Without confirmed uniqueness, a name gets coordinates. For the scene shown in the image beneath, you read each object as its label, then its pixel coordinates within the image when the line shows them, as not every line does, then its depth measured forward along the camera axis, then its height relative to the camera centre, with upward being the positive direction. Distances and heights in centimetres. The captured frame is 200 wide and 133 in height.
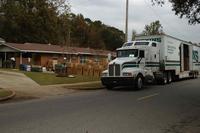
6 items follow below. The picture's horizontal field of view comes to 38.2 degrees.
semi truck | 1876 +44
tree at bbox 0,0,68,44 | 5480 +895
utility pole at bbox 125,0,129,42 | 2595 +361
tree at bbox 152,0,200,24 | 1420 +307
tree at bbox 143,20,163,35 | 6954 +1021
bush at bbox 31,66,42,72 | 3173 +2
